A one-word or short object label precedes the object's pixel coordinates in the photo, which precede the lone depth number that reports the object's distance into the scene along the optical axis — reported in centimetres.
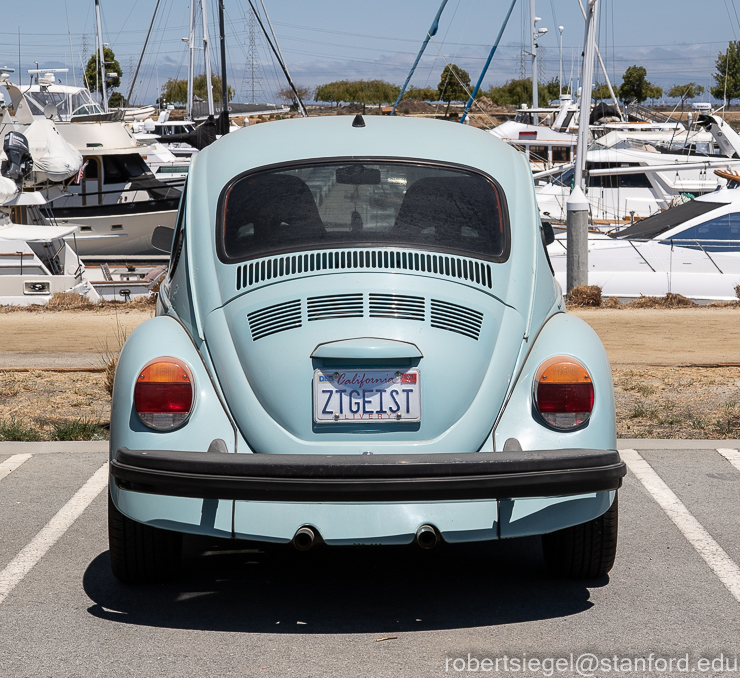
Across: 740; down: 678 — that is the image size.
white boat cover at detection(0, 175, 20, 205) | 1912
